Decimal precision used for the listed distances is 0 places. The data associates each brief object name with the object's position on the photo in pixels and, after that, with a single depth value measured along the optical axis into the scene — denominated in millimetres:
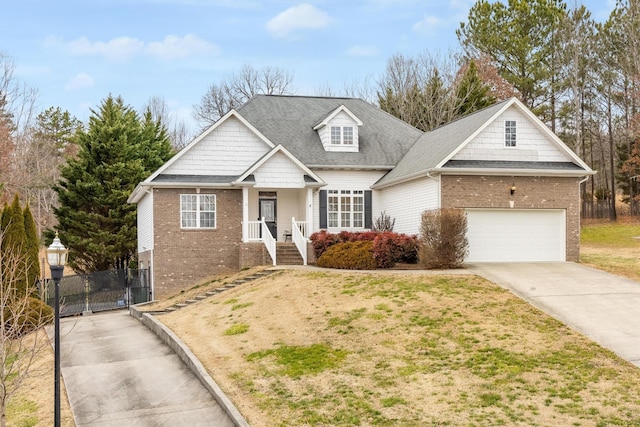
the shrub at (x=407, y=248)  23953
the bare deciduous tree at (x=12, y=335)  11020
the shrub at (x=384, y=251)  23375
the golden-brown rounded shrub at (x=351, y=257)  23344
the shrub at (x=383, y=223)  28391
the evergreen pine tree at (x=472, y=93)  46344
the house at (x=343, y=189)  25141
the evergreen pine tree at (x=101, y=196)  34906
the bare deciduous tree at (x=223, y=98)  59781
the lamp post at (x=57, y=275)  11469
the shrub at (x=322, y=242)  25906
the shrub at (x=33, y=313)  20566
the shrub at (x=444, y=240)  22141
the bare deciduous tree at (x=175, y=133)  64625
